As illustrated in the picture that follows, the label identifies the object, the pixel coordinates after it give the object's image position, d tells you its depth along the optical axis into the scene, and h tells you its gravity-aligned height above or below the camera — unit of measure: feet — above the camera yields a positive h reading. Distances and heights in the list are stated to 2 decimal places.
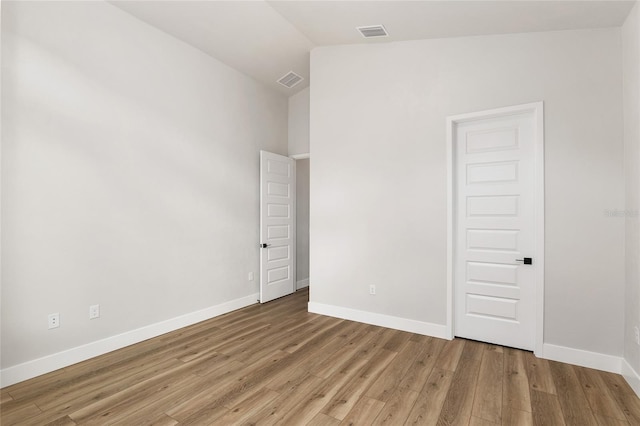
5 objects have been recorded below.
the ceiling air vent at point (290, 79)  16.03 +6.85
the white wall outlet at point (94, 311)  9.77 -2.98
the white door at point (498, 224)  10.18 -0.32
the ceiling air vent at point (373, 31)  11.42 +6.62
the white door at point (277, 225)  15.83 -0.59
